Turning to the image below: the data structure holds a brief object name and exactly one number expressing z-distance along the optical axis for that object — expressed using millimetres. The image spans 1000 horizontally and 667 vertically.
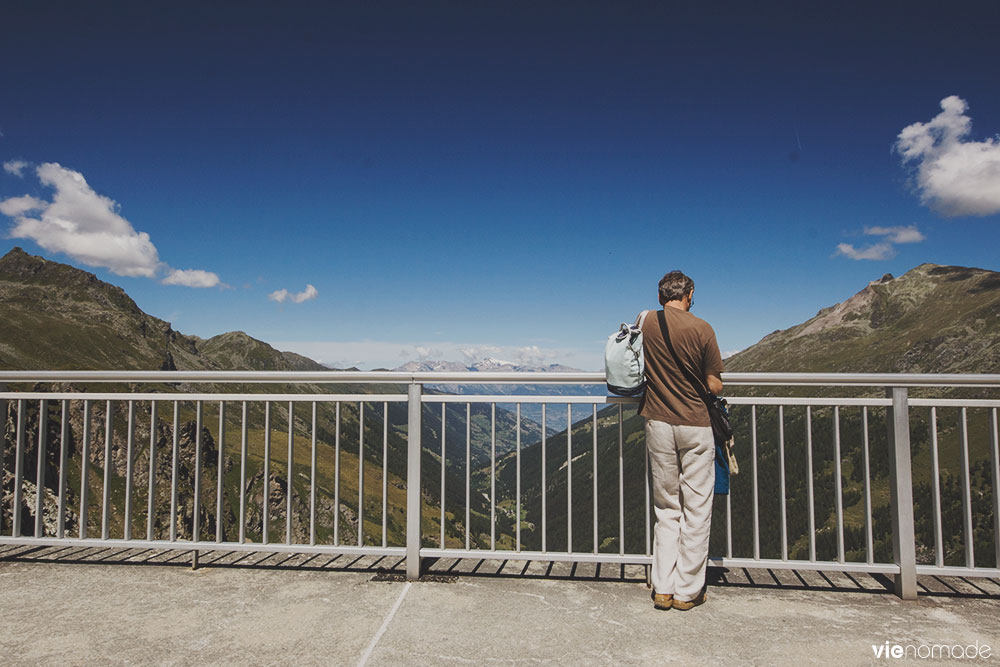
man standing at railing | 3791
